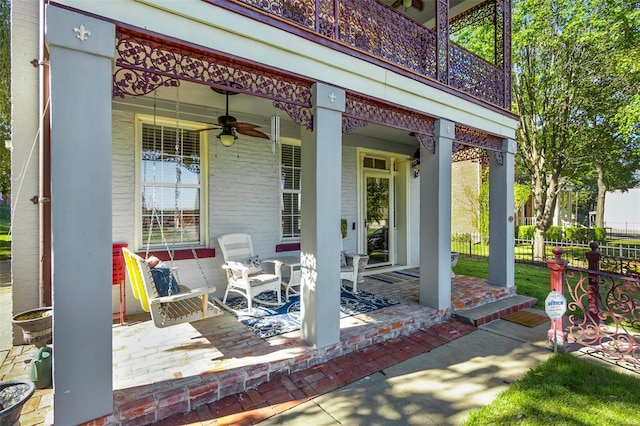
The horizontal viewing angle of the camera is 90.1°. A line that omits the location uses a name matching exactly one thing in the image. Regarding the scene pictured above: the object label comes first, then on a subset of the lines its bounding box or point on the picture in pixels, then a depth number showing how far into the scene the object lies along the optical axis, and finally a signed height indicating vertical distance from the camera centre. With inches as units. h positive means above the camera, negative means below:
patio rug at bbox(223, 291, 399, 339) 156.4 -55.9
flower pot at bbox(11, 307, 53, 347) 114.9 -42.1
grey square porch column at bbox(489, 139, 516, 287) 228.8 -4.0
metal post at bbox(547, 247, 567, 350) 148.6 -35.8
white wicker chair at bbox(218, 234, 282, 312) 175.5 -33.2
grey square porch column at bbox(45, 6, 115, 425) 84.1 +0.3
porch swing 129.6 -36.8
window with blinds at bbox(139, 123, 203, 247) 188.1 +15.9
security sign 137.1 -40.6
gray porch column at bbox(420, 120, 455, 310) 181.3 -3.6
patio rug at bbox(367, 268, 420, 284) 256.8 -54.6
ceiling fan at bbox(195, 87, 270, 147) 166.1 +44.9
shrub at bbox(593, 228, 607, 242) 563.8 -40.6
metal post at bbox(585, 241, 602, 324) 161.7 -37.7
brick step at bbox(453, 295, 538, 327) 182.2 -60.2
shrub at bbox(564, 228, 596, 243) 554.5 -40.4
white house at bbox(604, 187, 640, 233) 1176.8 +9.2
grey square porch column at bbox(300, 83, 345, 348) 133.4 -3.1
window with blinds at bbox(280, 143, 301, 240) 241.9 +16.8
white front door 291.4 +2.5
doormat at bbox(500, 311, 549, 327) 183.3 -63.8
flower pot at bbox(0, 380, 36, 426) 75.1 -46.9
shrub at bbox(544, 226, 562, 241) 562.3 -40.5
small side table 201.2 -40.0
